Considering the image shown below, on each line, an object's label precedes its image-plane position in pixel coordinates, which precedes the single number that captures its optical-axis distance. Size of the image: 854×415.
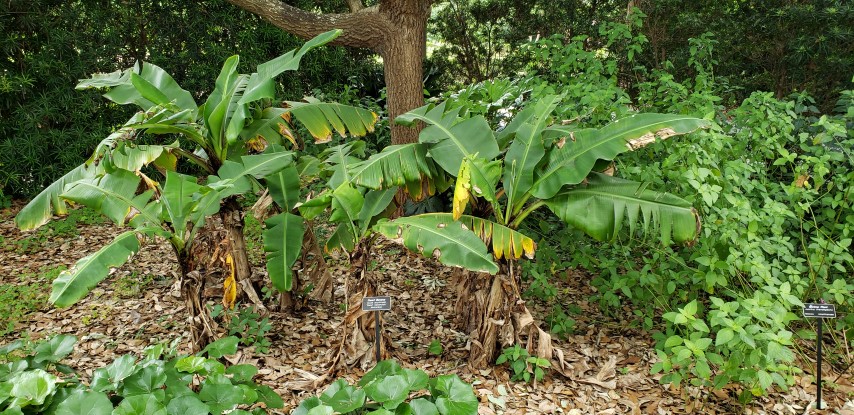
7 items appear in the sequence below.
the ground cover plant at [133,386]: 2.54
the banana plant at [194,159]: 3.52
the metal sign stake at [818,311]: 3.50
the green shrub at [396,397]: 2.70
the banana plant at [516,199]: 3.51
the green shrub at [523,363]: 3.80
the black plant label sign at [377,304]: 3.68
